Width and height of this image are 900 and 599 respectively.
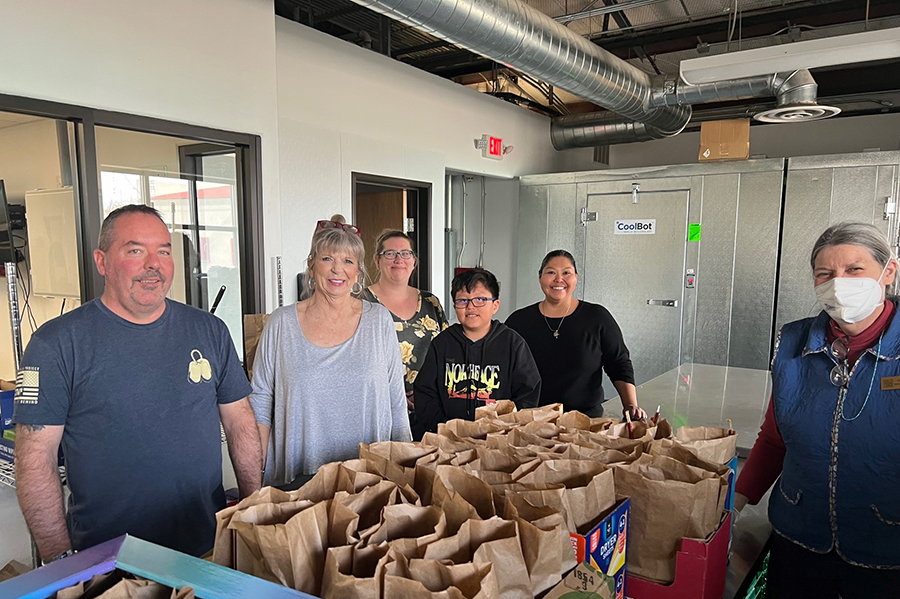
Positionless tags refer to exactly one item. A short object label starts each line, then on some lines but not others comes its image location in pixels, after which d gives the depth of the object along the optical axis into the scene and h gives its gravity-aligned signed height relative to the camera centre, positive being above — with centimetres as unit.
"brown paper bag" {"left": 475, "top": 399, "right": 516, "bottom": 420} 142 -44
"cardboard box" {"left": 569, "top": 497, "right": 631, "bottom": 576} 90 -50
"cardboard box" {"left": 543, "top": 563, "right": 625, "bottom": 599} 79 -49
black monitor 283 -2
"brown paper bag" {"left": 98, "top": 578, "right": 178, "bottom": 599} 74 -47
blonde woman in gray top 174 -42
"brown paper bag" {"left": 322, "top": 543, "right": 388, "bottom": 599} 74 -45
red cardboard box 102 -61
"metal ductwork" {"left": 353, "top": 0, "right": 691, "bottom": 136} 272 +108
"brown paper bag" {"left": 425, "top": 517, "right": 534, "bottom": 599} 79 -44
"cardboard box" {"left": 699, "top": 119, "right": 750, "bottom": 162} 480 +83
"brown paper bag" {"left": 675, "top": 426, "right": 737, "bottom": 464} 125 -46
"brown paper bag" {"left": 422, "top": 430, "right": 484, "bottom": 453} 123 -45
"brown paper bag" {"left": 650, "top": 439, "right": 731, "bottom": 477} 112 -44
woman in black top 253 -49
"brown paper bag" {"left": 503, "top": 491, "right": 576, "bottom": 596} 81 -44
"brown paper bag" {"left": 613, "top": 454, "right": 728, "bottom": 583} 103 -50
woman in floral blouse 255 -30
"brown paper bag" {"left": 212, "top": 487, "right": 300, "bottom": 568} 88 -46
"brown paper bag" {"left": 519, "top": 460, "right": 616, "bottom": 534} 97 -44
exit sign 538 +87
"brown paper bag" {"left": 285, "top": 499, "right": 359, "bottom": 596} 82 -44
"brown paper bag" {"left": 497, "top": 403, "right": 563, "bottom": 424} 138 -43
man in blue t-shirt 138 -45
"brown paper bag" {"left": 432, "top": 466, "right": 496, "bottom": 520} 94 -43
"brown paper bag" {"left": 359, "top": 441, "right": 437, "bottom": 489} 109 -44
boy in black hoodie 200 -46
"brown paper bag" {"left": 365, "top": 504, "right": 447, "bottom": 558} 88 -45
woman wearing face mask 126 -44
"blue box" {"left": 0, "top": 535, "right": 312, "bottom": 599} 74 -46
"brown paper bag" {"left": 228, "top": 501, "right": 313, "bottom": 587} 82 -44
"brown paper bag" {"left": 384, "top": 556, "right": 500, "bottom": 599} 71 -44
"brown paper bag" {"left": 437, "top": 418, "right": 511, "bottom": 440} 131 -44
